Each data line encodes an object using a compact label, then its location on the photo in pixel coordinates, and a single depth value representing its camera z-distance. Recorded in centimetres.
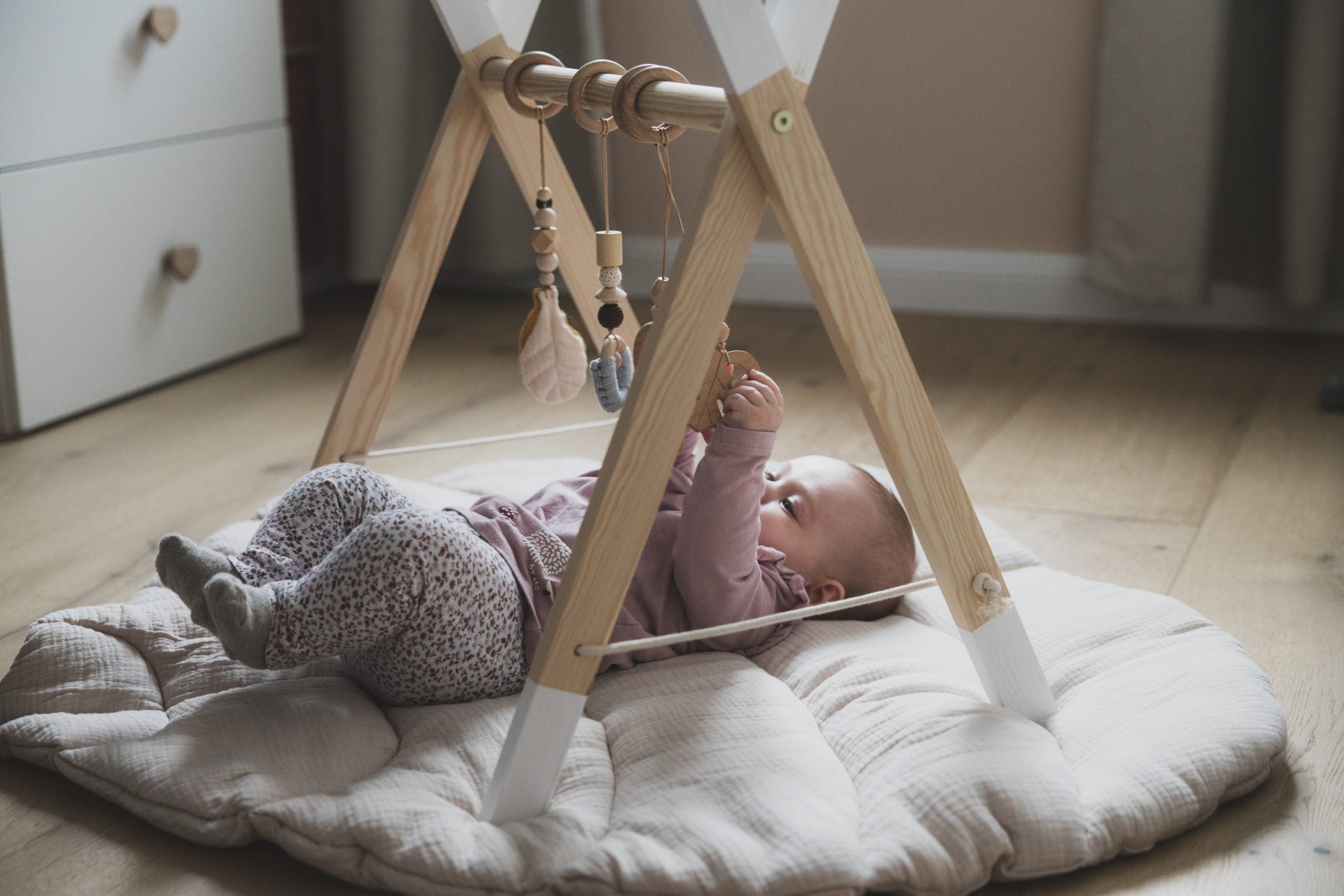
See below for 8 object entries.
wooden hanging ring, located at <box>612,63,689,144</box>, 102
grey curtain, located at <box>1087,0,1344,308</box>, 222
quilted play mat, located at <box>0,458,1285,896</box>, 90
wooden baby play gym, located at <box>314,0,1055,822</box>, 93
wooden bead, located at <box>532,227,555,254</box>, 127
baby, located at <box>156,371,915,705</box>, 102
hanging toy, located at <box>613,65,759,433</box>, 102
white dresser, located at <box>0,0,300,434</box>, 190
